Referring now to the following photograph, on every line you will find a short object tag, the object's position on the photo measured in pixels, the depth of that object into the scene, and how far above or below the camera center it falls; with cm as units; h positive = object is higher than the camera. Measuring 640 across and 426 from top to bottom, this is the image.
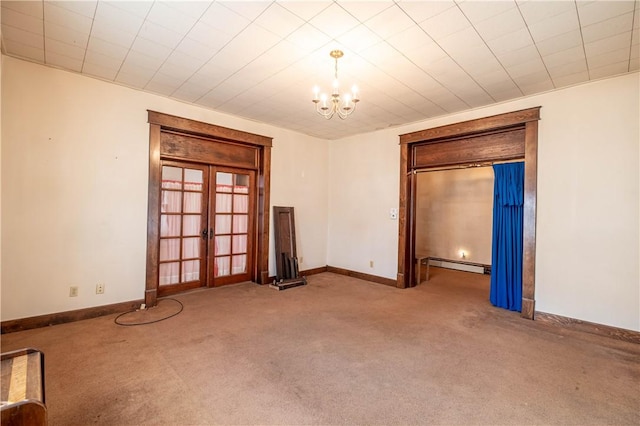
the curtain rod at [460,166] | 436 +85
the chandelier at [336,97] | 284 +158
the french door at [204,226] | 441 -21
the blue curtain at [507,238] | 414 -28
